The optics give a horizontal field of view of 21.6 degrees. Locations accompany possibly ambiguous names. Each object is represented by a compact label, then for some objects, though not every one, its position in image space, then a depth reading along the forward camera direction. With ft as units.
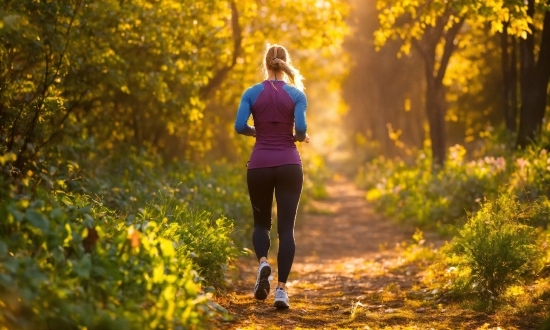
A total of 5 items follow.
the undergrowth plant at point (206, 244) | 43.68
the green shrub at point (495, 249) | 41.52
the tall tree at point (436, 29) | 61.52
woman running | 42.04
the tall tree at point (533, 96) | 83.97
